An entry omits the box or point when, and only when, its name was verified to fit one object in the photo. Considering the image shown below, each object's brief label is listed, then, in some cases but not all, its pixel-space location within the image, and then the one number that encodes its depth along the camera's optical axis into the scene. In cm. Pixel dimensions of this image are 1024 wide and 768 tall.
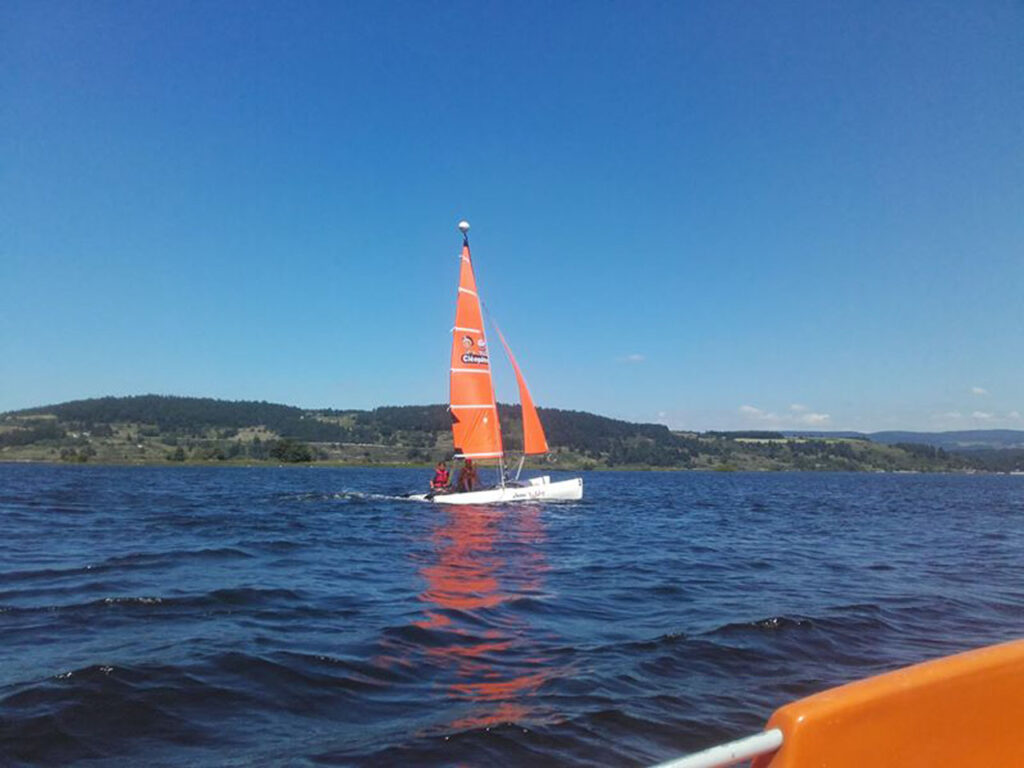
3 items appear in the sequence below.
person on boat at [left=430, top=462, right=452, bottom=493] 3728
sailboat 3603
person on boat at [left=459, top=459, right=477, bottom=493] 3609
